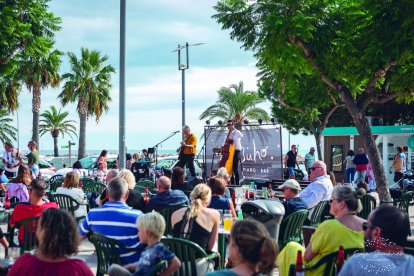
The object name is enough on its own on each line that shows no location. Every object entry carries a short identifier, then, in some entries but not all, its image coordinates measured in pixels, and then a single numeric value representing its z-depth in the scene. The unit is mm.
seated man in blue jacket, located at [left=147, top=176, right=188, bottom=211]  7191
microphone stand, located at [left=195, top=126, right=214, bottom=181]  18572
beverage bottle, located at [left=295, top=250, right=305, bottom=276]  4014
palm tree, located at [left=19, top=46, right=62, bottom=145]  32594
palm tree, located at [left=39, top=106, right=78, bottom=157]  65688
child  4139
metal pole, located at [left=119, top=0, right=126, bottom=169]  11930
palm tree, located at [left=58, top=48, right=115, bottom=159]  38750
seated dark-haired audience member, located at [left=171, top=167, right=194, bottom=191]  8570
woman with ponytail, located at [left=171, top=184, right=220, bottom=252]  5492
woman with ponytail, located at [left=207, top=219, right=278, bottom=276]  3191
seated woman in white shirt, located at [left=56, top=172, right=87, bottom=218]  9070
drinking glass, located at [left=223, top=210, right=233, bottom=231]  6172
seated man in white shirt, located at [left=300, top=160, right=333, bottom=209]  8555
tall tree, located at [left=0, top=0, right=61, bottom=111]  14422
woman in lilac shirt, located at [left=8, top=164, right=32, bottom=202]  9406
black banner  17125
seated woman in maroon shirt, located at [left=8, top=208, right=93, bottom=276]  3375
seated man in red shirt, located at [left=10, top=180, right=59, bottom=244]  6137
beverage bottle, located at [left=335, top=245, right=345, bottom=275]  4102
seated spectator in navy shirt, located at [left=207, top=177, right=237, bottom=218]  6828
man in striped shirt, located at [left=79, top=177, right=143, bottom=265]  5160
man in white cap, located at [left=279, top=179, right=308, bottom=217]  6832
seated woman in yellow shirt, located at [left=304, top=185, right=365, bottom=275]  4555
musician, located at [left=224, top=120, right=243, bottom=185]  15734
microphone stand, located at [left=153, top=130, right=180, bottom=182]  18633
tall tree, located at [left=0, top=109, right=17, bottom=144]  56562
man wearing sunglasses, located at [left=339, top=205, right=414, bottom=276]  3186
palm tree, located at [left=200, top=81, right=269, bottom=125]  47062
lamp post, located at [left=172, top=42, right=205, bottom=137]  24250
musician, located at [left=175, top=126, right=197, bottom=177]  14664
